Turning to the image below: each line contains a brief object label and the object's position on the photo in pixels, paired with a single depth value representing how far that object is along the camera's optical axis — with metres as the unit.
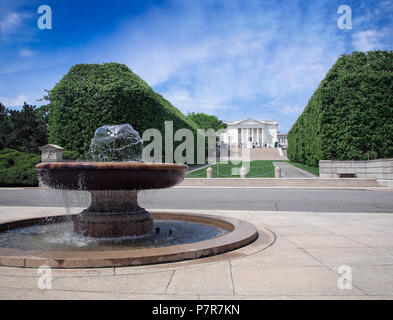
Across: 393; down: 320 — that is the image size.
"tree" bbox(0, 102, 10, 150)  40.75
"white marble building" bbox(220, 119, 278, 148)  116.56
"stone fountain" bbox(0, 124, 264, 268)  4.03
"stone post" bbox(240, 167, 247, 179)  25.27
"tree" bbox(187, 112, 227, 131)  98.75
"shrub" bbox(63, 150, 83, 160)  25.44
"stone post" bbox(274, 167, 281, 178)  26.03
